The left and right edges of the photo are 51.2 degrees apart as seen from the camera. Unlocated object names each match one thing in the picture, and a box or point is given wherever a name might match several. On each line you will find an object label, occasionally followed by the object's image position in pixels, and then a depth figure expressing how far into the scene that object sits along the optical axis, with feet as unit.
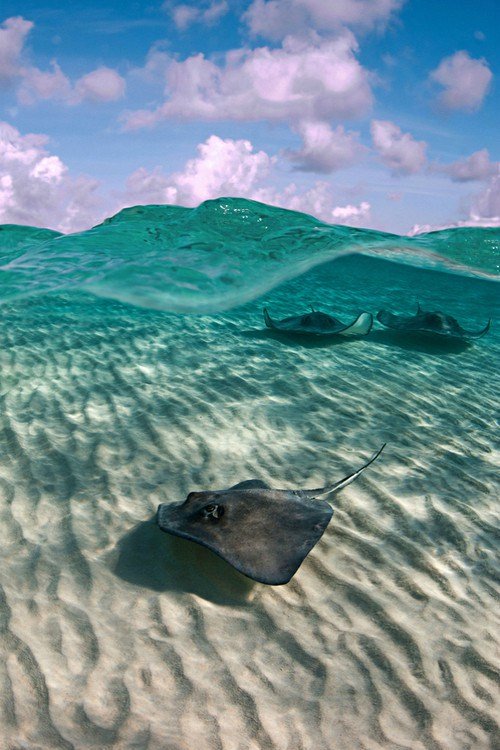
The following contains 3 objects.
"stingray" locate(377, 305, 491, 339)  35.91
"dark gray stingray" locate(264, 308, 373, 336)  33.63
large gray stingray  10.75
